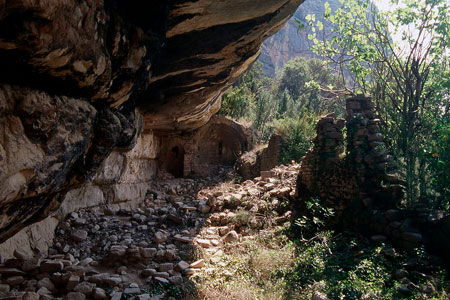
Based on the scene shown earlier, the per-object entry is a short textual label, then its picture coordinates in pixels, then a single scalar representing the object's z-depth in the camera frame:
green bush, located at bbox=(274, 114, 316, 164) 9.40
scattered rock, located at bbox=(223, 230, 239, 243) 5.07
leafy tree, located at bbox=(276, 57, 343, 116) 18.07
